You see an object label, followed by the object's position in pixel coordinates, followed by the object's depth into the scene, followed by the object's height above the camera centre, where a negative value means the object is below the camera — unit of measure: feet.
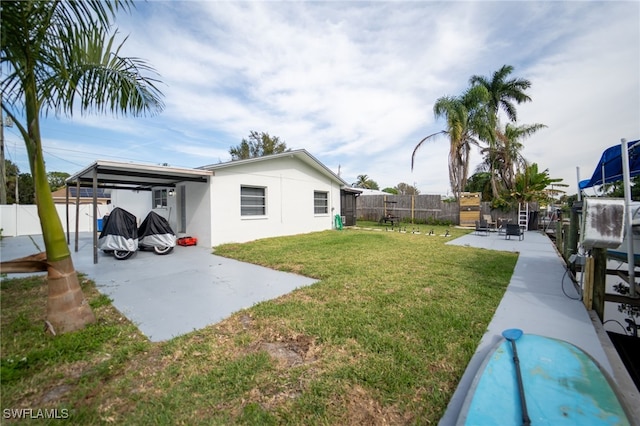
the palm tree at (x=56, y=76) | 8.16 +4.88
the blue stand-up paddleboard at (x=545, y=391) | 5.57 -4.48
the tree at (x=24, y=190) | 97.25 +7.29
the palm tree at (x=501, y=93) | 61.46 +28.15
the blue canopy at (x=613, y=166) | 16.86 +3.20
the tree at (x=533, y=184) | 49.96 +4.73
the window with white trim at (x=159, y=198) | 39.27 +1.70
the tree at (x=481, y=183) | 65.46 +7.25
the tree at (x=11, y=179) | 89.98 +10.64
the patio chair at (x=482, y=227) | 42.04 -3.09
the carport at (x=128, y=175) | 21.90 +3.56
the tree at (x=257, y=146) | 101.76 +25.20
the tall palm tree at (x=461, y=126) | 56.65 +18.36
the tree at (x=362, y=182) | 162.25 +17.50
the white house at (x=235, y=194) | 29.25 +2.06
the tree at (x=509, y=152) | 61.57 +13.67
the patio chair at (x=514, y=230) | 35.45 -3.00
